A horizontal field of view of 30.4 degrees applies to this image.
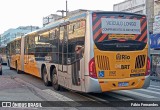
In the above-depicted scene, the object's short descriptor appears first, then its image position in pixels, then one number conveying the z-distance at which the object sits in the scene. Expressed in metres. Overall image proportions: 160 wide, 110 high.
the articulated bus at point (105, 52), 9.42
